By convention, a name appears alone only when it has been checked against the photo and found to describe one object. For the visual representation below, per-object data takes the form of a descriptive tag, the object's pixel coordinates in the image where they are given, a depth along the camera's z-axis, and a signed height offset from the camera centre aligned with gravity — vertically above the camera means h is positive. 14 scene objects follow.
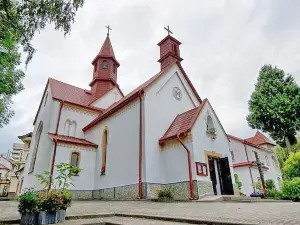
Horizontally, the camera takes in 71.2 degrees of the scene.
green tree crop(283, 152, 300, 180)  19.20 +2.26
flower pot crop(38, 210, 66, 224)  4.69 -0.40
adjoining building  21.98 +3.98
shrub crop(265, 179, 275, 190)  20.83 +0.87
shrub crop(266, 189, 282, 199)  12.62 -0.05
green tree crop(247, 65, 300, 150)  20.86 +8.31
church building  11.23 +3.23
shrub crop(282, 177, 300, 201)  11.15 +0.15
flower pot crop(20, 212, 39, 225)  4.62 -0.41
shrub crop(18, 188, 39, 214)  4.73 -0.11
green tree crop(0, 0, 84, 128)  6.22 +5.10
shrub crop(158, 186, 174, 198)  9.86 +0.12
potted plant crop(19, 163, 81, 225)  4.68 -0.19
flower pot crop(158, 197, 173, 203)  9.69 -0.14
